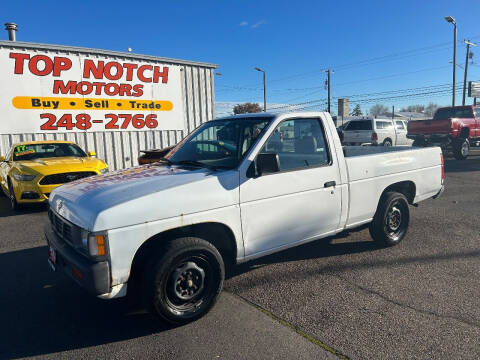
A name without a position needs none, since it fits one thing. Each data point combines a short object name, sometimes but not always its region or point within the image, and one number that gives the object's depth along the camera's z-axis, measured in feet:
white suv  62.39
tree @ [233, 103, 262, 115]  168.40
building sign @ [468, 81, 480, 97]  105.29
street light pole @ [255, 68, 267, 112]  127.51
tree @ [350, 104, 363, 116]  360.89
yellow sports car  23.08
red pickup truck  51.26
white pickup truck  8.98
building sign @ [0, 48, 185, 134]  34.32
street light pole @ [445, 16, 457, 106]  82.48
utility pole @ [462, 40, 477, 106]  97.60
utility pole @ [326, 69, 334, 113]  137.80
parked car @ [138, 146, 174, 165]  30.46
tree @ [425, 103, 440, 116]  315.33
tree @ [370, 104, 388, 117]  305.57
